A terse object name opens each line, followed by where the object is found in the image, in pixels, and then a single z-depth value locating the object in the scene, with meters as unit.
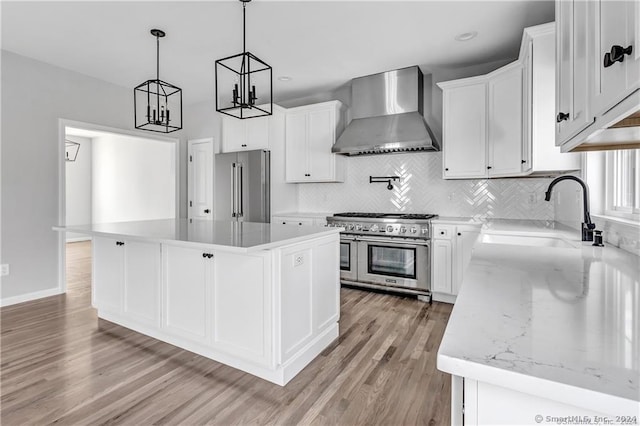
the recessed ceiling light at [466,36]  3.06
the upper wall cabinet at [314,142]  4.44
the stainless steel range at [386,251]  3.63
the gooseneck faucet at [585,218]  1.79
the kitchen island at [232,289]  2.01
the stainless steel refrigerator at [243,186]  4.56
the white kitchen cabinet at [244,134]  4.71
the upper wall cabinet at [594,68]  0.72
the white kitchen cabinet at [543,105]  2.46
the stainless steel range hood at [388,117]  3.76
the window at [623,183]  1.79
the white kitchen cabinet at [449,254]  3.42
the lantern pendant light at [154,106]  4.81
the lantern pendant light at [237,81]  3.75
